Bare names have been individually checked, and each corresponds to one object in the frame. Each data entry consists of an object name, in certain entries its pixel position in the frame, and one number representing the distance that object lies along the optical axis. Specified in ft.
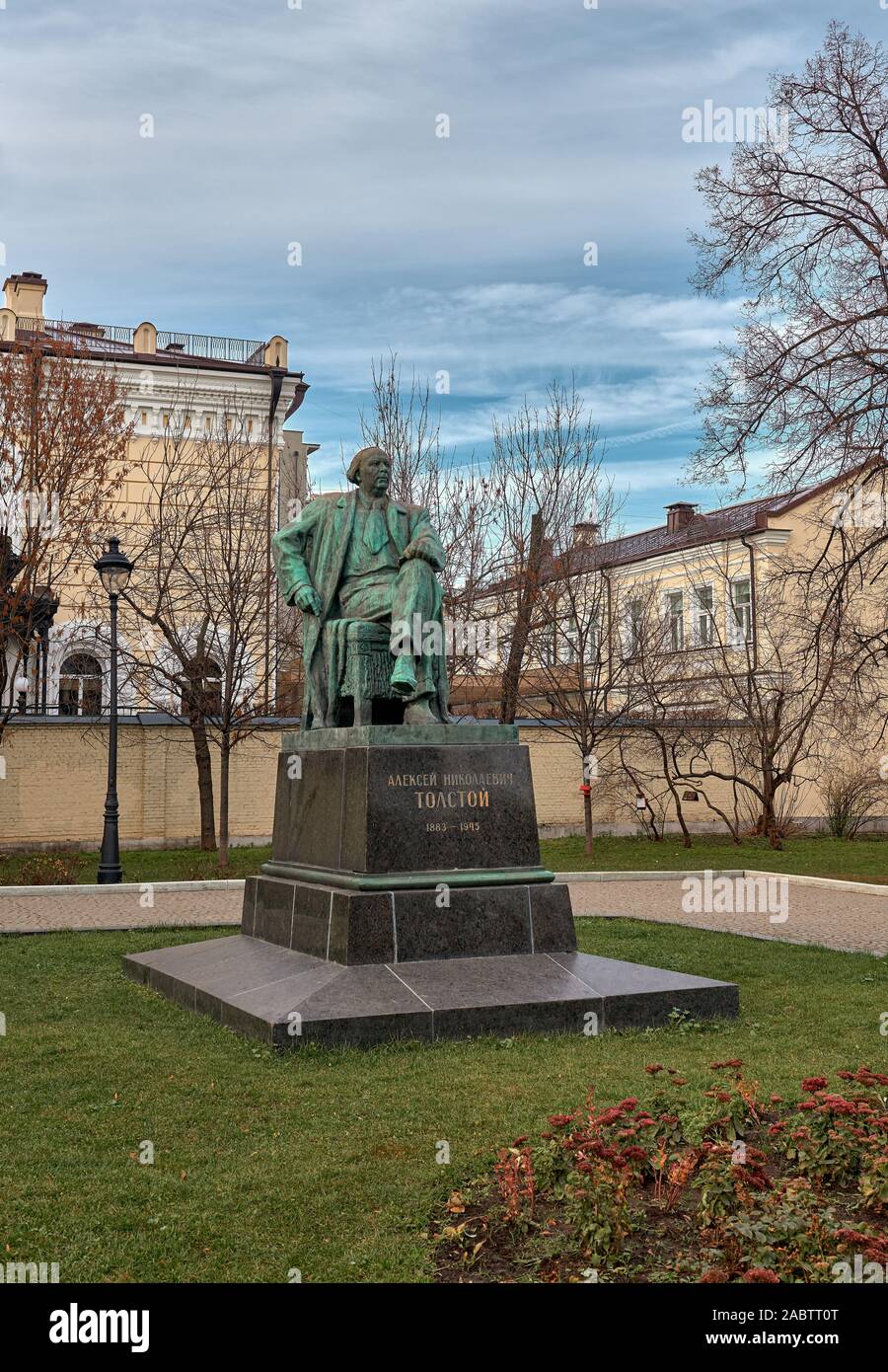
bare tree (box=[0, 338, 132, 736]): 69.10
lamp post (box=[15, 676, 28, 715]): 86.50
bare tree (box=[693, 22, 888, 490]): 50.47
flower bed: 12.59
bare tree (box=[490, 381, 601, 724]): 82.79
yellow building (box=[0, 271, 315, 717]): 95.40
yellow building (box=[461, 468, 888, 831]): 83.97
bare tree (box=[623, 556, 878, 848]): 88.22
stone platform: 23.81
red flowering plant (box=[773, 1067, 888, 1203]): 15.17
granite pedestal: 25.04
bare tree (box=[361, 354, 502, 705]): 82.12
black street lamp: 57.57
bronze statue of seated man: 30.45
